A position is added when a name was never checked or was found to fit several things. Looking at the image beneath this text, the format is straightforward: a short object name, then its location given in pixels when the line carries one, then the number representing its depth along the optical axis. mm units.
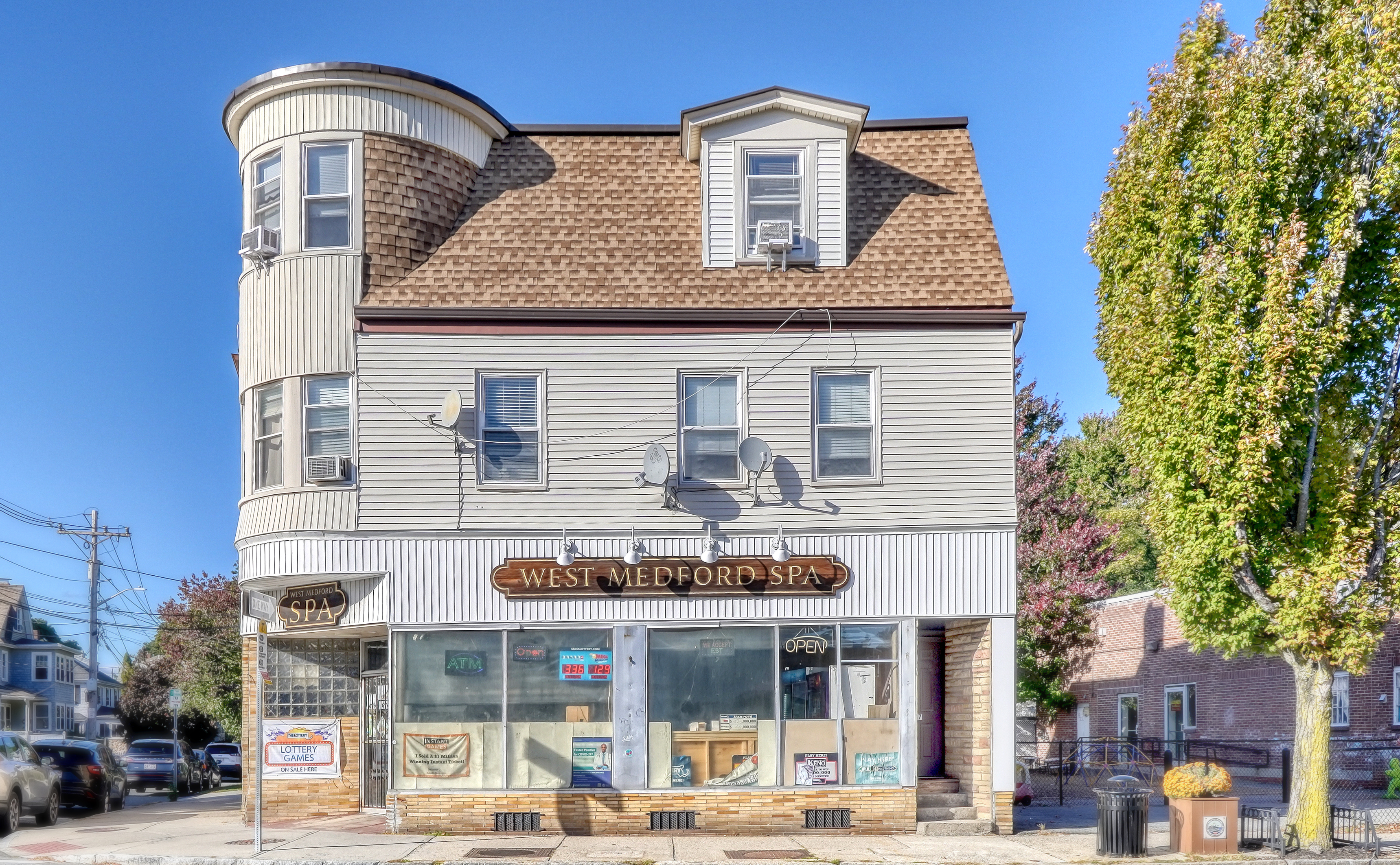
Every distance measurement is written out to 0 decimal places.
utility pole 41562
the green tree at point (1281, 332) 15242
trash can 15438
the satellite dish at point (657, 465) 17406
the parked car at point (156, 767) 32969
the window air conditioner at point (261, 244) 17969
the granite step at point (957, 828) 17297
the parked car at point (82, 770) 23391
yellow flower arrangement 15836
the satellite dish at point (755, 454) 17359
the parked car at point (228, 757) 39375
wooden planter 15617
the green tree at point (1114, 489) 47375
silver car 19719
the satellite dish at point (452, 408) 17141
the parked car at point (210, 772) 35538
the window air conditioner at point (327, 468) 17422
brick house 28109
